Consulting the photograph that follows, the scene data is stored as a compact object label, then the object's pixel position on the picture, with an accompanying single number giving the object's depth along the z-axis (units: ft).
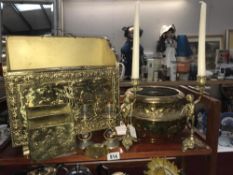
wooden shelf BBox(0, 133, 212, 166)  2.22
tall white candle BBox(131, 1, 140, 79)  2.31
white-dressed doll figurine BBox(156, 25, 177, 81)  4.34
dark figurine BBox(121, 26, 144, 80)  4.36
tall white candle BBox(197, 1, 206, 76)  2.30
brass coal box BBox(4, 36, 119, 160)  2.09
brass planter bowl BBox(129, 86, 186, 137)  2.37
